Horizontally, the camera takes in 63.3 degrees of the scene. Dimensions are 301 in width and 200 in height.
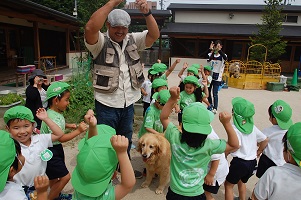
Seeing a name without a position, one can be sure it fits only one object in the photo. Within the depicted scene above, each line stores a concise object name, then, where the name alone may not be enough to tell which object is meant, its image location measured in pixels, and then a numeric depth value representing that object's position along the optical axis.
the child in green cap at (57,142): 2.60
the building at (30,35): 9.80
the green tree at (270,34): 14.92
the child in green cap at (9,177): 1.50
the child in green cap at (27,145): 2.09
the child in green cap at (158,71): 5.17
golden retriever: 2.95
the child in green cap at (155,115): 3.41
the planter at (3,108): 6.09
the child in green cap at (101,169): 1.45
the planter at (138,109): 6.43
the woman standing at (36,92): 3.71
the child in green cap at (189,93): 4.09
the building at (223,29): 18.14
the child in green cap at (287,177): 1.60
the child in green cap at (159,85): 4.07
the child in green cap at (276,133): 2.68
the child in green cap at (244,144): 2.61
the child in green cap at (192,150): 2.06
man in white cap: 2.55
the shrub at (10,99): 6.36
